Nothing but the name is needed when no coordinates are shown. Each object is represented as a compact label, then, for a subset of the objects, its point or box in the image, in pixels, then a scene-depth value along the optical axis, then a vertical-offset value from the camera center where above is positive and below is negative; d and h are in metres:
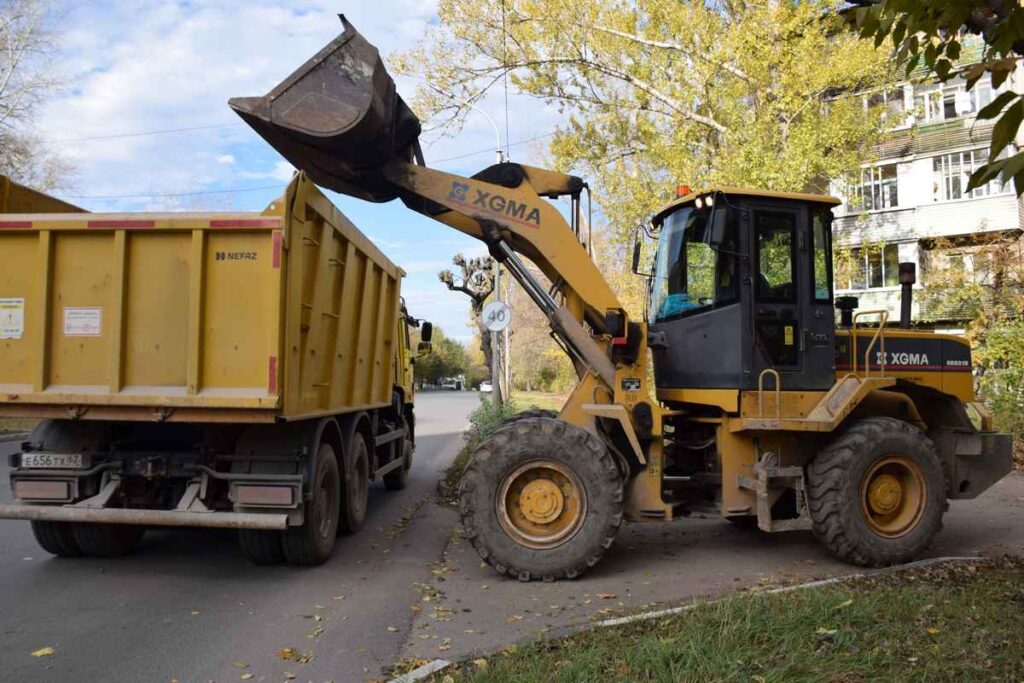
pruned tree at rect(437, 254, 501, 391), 21.73 +3.20
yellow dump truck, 5.39 +0.16
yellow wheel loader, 5.96 +0.07
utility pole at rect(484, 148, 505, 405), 15.83 +0.30
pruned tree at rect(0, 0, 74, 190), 23.31 +7.49
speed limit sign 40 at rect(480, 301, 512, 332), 12.96 +1.24
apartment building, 25.62 +6.87
